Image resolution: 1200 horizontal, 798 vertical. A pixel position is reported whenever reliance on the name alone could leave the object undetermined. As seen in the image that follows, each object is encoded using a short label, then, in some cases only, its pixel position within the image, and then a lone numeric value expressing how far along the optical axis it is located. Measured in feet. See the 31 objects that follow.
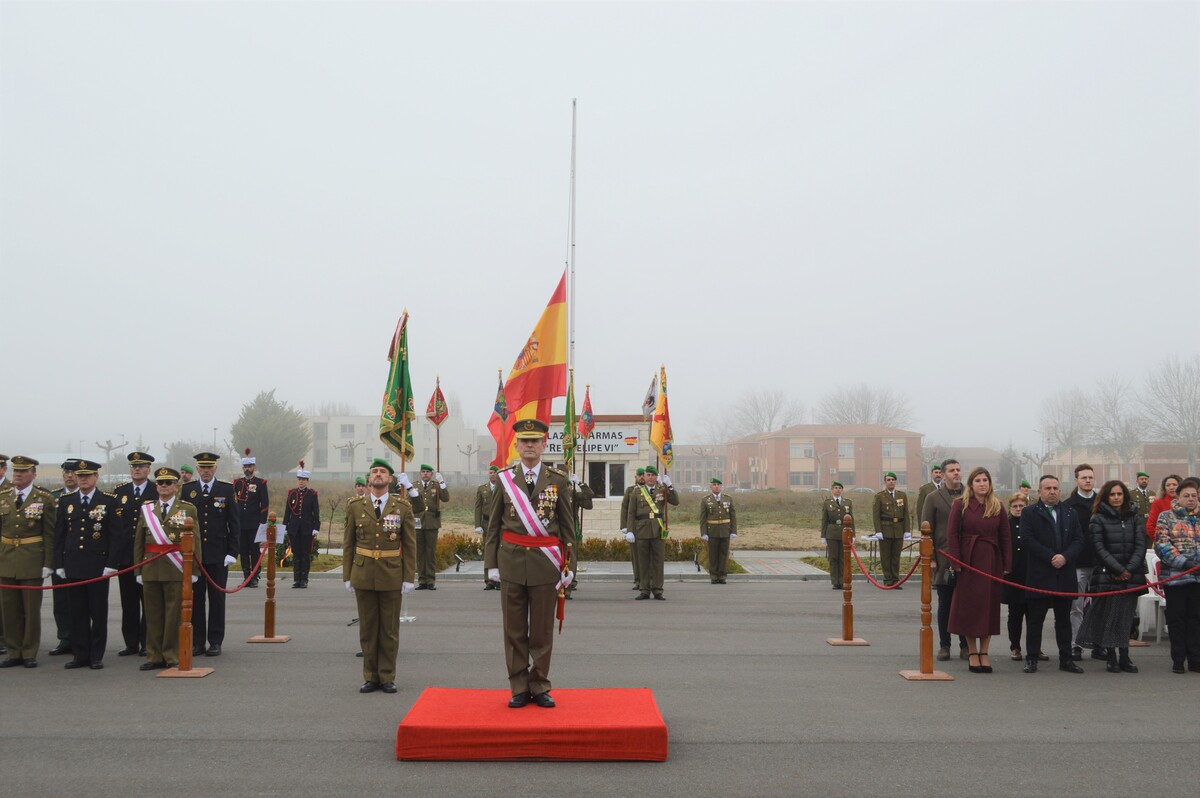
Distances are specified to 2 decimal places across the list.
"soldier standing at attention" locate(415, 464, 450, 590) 53.31
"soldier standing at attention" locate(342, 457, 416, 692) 26.04
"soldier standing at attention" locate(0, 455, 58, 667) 29.60
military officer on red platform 21.72
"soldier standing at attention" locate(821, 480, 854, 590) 54.60
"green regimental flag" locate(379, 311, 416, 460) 38.73
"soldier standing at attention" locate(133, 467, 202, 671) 29.12
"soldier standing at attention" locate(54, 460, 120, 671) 29.37
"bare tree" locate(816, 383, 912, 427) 363.97
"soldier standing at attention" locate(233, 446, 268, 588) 52.54
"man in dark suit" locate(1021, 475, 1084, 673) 29.45
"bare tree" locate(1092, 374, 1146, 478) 240.73
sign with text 80.38
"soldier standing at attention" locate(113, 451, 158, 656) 30.50
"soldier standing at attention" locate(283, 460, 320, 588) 54.19
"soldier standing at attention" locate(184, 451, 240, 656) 31.27
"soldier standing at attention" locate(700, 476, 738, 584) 56.08
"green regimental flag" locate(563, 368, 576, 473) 53.98
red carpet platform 19.26
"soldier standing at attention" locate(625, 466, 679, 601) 49.55
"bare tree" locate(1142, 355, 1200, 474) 223.71
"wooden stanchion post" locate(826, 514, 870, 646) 33.76
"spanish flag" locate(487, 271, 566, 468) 43.09
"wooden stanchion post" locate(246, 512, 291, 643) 33.78
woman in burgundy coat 29.30
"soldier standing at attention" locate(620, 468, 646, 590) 51.90
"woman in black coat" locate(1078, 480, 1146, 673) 29.43
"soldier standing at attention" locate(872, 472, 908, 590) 53.67
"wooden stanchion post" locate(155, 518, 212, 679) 27.55
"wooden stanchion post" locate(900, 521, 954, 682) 27.79
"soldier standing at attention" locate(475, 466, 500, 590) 55.88
